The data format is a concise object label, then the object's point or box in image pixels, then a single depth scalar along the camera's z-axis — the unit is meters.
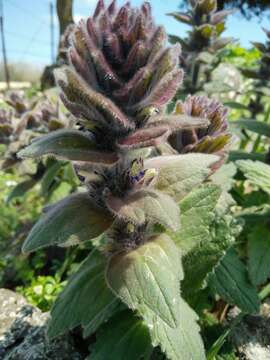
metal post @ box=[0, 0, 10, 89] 7.34
